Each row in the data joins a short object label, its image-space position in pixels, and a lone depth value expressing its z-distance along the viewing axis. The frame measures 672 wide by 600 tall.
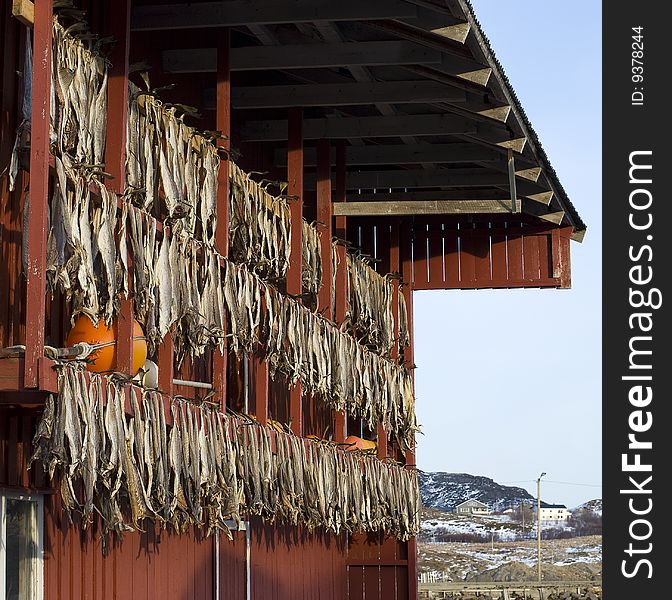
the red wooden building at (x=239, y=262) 9.30
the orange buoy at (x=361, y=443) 18.20
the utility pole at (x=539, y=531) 47.31
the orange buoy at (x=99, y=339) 9.88
